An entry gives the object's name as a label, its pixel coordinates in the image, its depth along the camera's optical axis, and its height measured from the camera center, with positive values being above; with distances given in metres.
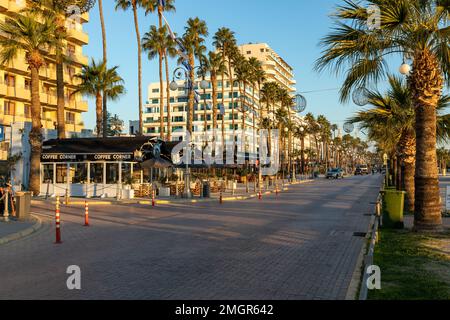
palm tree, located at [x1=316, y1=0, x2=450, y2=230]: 12.89 +3.30
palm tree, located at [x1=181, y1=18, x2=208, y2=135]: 51.78 +15.15
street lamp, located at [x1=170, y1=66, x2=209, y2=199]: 26.39 +4.78
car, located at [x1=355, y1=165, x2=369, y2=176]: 109.55 -0.59
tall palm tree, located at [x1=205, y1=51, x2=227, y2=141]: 62.31 +13.98
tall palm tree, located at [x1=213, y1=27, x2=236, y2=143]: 65.62 +18.28
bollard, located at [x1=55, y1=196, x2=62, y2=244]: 12.61 -1.66
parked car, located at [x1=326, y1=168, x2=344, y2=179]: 75.88 -0.96
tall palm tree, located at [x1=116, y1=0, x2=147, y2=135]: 46.42 +16.33
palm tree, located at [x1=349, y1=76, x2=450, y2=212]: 19.94 +2.27
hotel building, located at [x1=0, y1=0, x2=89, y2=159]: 47.59 +9.49
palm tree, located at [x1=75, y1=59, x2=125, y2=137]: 38.72 +7.64
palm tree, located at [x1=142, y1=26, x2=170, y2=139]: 51.19 +14.08
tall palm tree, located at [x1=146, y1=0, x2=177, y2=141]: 46.59 +15.68
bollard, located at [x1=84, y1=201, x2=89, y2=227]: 16.38 -1.74
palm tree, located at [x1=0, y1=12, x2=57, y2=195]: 27.33 +7.59
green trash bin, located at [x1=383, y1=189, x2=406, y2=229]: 14.59 -1.37
